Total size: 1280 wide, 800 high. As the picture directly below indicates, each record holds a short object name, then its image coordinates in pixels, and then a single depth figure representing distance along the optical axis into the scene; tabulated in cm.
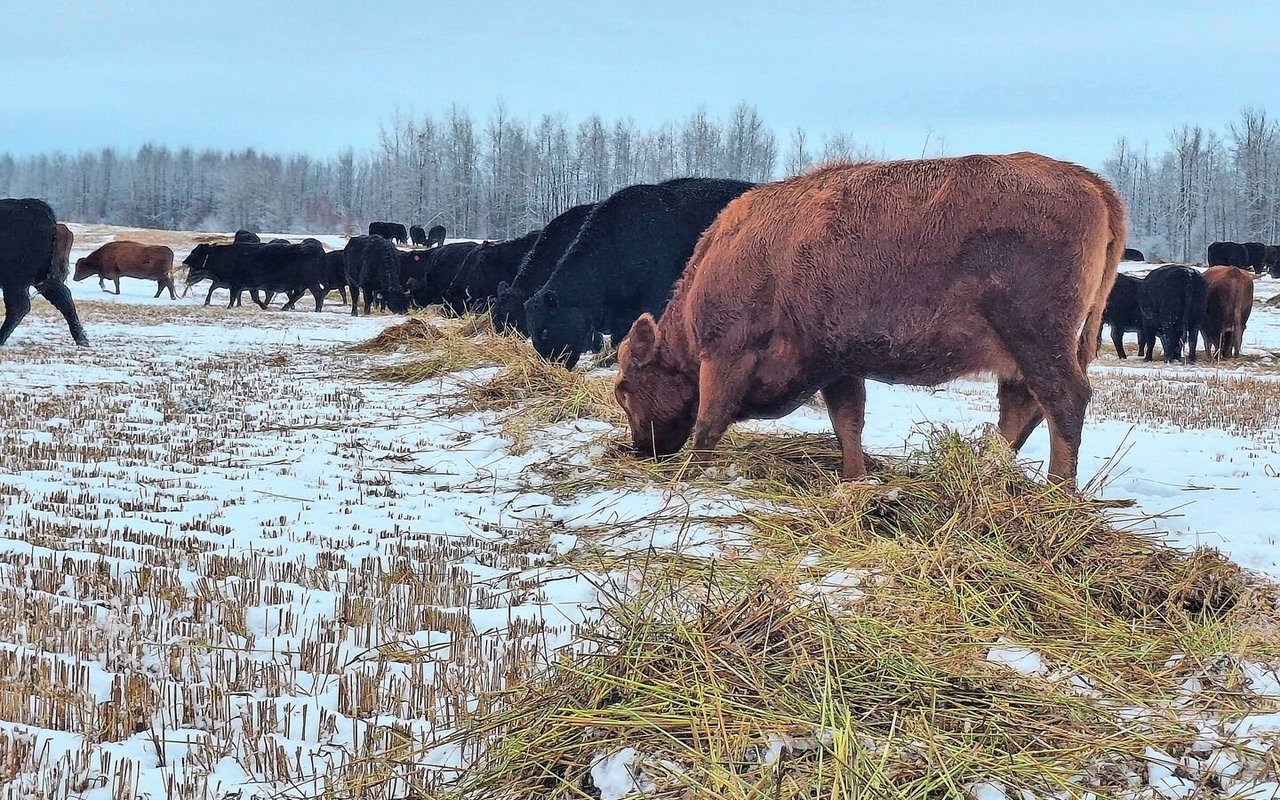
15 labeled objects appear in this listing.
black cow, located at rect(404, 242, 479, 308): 2544
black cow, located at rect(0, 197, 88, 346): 1325
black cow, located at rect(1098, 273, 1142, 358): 2019
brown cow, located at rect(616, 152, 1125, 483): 473
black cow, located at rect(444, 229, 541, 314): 2044
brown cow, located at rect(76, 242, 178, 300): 3209
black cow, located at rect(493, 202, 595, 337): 1419
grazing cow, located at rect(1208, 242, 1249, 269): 4734
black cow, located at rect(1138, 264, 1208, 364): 1894
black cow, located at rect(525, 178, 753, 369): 1127
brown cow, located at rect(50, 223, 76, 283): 2210
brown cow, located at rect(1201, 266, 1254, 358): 1927
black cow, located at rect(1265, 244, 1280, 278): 4750
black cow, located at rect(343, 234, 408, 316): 2738
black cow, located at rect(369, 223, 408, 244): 5928
